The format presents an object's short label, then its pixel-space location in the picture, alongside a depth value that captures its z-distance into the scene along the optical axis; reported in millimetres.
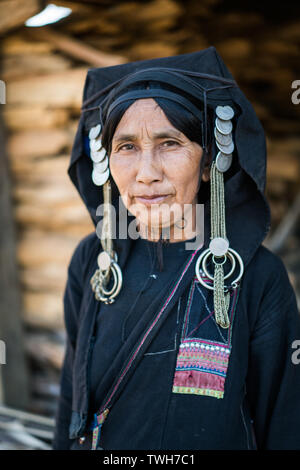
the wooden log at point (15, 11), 2412
